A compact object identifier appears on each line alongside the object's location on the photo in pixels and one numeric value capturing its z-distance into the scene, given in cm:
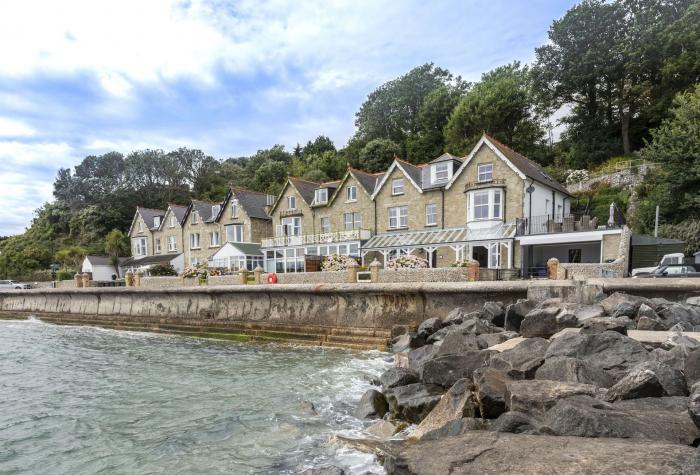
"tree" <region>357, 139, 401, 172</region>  5216
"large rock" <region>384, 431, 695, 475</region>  293
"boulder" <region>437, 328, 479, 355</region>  779
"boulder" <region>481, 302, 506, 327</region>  1066
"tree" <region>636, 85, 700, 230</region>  2298
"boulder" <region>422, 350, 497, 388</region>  668
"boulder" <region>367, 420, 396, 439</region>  599
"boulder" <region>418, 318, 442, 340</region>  1145
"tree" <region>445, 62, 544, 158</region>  4306
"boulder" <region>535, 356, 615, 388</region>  496
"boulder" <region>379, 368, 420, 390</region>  724
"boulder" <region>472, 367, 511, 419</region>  502
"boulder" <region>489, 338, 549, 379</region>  573
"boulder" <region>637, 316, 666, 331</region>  729
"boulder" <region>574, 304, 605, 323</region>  815
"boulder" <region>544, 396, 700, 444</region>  352
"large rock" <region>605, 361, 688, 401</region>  429
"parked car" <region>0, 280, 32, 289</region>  3729
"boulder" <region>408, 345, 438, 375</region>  865
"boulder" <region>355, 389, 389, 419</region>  682
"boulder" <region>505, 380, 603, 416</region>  439
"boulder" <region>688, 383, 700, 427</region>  335
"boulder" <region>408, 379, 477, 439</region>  504
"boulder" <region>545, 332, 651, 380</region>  542
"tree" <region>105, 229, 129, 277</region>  4964
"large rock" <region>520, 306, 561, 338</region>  796
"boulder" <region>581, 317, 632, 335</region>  682
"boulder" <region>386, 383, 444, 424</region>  619
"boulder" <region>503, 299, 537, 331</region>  977
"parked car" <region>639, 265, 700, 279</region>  1515
